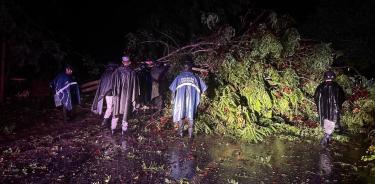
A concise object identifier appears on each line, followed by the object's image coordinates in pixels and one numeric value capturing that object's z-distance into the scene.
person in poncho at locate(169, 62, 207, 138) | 10.02
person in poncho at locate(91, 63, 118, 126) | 10.12
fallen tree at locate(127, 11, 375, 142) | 11.24
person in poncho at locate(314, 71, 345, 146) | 10.13
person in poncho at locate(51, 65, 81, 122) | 11.50
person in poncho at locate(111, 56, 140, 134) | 9.95
